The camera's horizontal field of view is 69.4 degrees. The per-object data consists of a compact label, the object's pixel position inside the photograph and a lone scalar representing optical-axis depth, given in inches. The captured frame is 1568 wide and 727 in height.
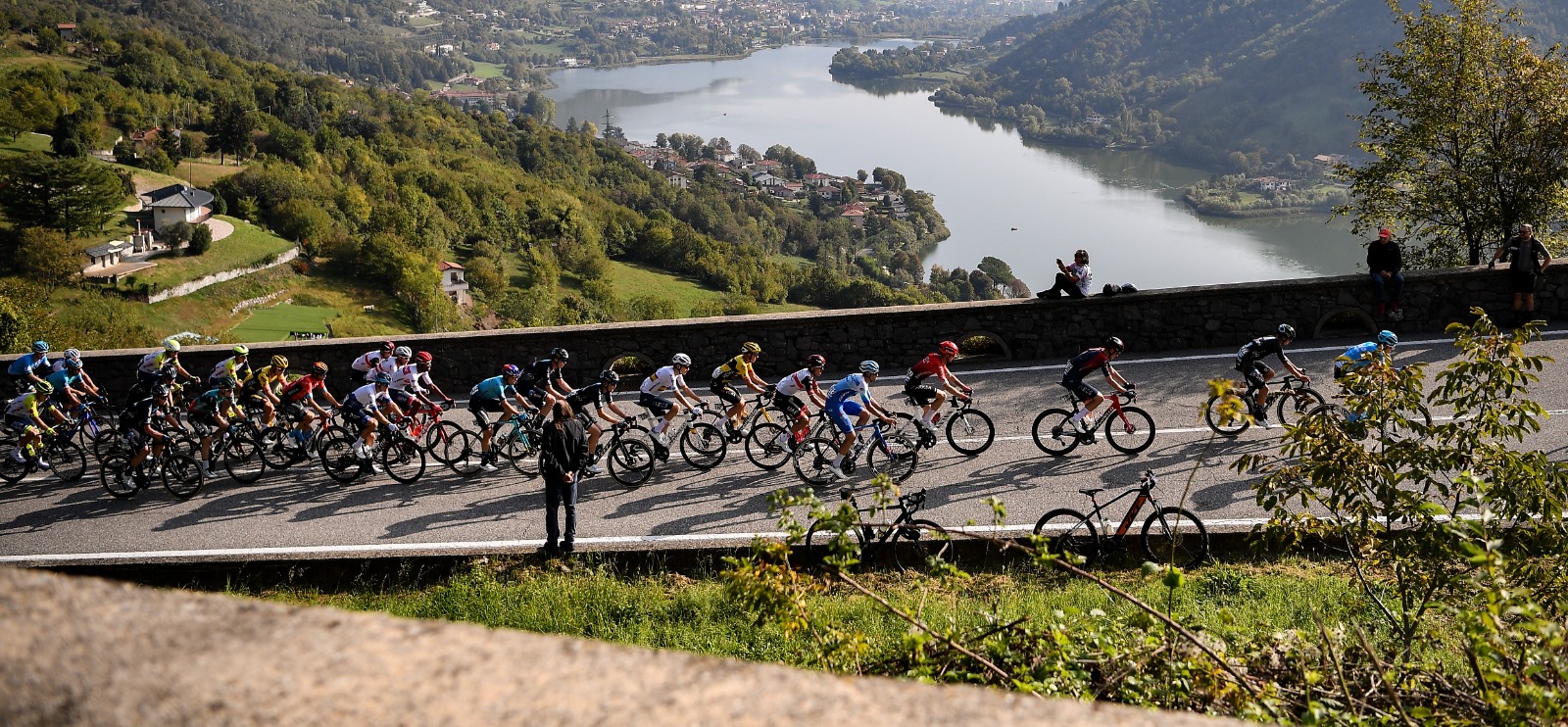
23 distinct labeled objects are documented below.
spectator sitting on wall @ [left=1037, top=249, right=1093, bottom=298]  610.3
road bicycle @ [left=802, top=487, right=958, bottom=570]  373.1
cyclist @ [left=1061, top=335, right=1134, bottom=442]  467.5
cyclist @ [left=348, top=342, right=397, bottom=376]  539.8
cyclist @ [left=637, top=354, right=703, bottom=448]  492.7
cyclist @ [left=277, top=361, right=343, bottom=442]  516.7
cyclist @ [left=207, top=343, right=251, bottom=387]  537.6
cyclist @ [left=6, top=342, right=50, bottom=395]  547.5
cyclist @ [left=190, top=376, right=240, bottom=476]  502.9
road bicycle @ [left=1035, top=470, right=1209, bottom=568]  370.0
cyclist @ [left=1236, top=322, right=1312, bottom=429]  470.9
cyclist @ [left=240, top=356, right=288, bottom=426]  524.6
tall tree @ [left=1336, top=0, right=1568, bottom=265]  701.3
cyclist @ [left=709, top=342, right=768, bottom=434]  498.9
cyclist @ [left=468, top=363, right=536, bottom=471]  490.9
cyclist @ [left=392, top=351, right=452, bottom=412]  510.5
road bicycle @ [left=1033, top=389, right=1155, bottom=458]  470.9
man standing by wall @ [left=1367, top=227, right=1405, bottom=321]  586.6
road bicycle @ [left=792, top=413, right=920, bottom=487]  467.2
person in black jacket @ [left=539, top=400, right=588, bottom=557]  388.2
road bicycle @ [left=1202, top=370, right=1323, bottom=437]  471.2
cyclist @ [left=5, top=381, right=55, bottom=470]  522.6
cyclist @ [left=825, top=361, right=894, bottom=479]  455.8
